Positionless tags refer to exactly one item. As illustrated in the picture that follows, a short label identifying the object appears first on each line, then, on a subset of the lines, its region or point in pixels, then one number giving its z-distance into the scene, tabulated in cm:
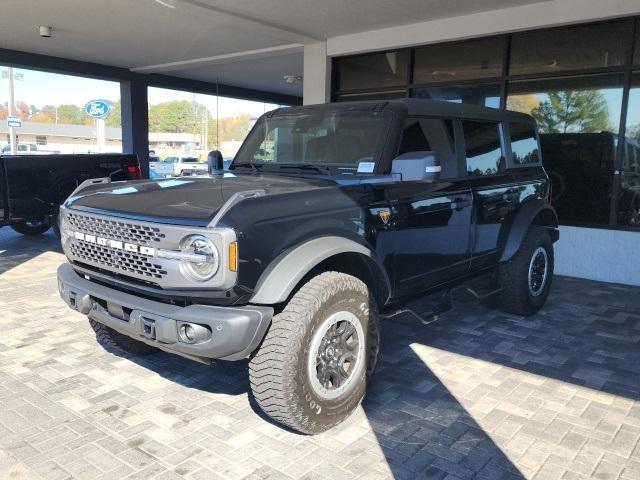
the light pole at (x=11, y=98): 2352
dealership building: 681
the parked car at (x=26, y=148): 3861
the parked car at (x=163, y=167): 2658
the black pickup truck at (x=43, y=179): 777
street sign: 2255
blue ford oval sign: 1538
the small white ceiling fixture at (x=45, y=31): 902
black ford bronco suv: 267
